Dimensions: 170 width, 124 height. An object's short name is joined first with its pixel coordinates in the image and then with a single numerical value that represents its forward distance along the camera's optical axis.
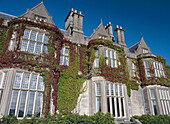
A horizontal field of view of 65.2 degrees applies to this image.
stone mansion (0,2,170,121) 10.73
